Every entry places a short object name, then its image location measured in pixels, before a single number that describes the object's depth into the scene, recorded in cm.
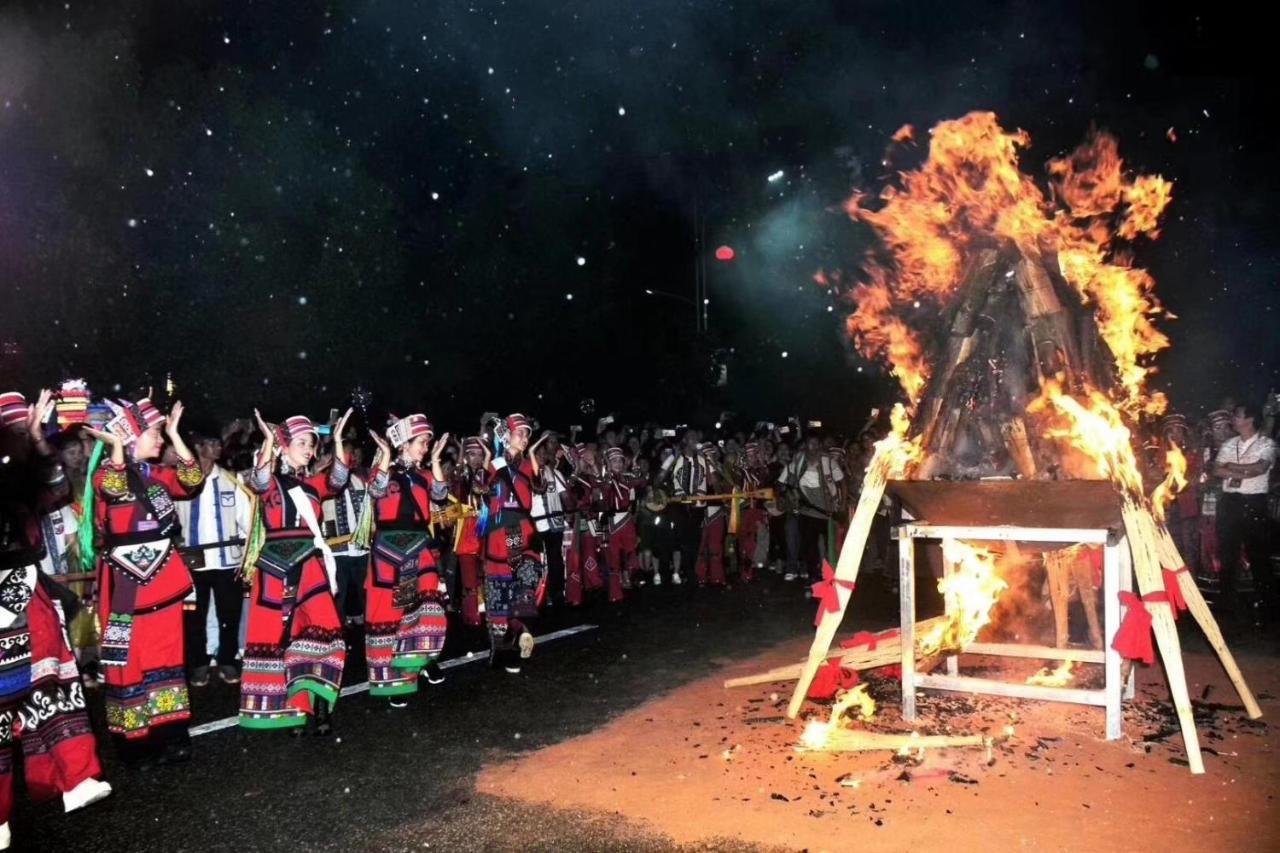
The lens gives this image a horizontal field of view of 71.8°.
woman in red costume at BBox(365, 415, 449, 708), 696
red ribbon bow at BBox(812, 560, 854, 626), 622
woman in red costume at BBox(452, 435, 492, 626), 1045
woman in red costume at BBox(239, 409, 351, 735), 618
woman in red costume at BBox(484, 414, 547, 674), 823
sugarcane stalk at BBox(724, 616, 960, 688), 691
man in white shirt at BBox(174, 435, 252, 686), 830
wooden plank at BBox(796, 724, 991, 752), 556
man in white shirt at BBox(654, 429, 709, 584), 1343
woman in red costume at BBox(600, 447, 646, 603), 1230
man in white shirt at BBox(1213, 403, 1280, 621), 1059
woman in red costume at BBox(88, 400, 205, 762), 559
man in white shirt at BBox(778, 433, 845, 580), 1357
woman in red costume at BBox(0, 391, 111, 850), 454
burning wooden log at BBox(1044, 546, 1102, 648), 750
